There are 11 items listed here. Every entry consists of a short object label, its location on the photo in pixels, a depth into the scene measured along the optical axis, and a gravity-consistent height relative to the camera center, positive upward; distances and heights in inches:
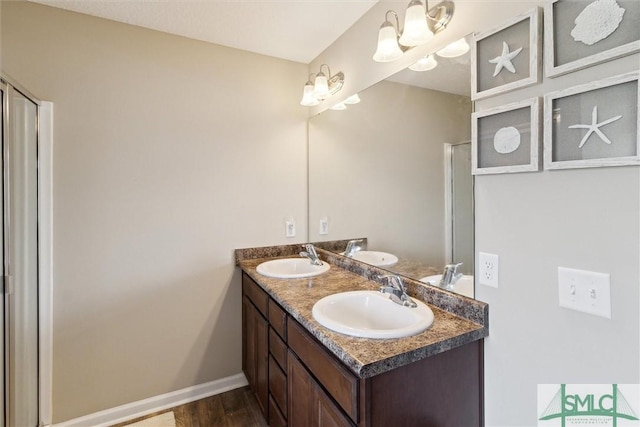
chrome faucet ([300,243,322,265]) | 83.6 -11.3
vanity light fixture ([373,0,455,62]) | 51.9 +33.0
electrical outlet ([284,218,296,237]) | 95.6 -4.3
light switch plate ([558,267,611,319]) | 33.4 -8.8
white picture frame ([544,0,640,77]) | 31.2 +19.4
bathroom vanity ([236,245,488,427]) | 37.3 -21.5
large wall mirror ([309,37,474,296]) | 51.2 +9.3
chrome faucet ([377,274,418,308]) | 51.0 -13.5
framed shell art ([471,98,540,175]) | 39.5 +10.4
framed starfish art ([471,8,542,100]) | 38.9 +21.7
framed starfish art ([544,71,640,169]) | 31.2 +9.8
